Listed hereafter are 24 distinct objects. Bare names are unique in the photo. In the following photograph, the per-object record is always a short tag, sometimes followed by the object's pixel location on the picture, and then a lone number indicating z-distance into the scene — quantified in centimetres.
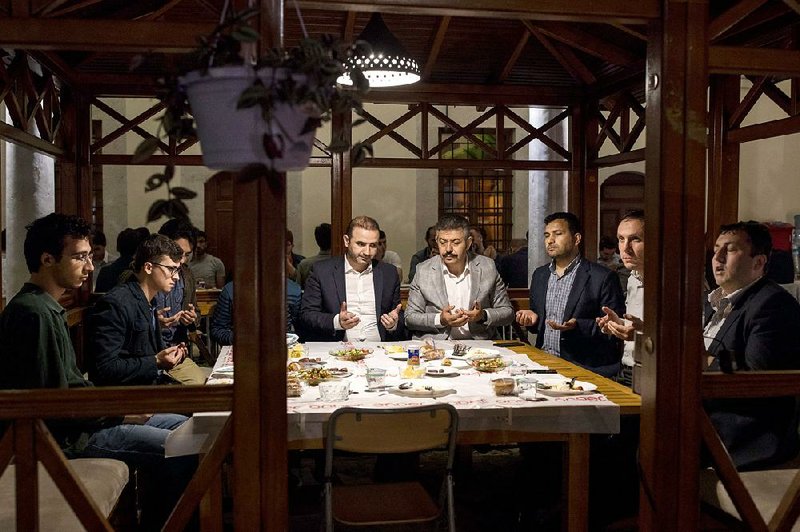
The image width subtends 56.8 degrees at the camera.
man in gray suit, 511
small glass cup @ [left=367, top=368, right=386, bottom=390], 365
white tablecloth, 314
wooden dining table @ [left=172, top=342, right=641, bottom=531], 315
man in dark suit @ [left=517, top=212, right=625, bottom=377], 470
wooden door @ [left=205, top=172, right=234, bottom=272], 1236
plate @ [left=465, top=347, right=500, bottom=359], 438
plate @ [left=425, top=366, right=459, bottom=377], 389
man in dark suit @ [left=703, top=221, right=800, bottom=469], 319
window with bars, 1327
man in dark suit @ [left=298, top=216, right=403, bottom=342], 531
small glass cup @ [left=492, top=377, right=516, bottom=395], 344
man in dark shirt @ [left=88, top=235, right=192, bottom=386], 393
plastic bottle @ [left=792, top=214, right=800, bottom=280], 882
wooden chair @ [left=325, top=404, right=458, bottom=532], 291
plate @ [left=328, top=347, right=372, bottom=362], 442
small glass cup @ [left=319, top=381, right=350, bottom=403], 336
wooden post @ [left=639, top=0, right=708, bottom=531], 254
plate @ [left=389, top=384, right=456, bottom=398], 340
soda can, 418
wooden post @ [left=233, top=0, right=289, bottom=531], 236
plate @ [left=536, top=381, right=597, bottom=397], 341
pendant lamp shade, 416
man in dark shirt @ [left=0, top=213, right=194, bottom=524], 308
